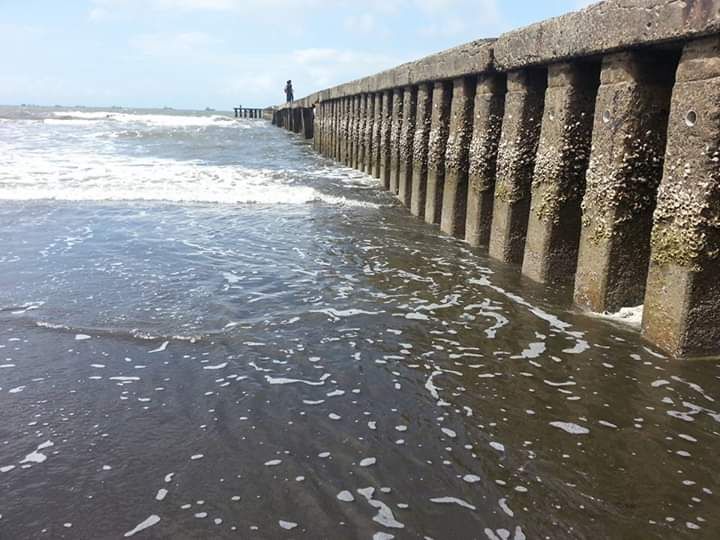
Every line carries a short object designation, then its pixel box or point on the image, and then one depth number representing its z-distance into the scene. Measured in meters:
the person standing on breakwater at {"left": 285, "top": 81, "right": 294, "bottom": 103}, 50.87
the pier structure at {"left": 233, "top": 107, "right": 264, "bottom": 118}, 81.12
